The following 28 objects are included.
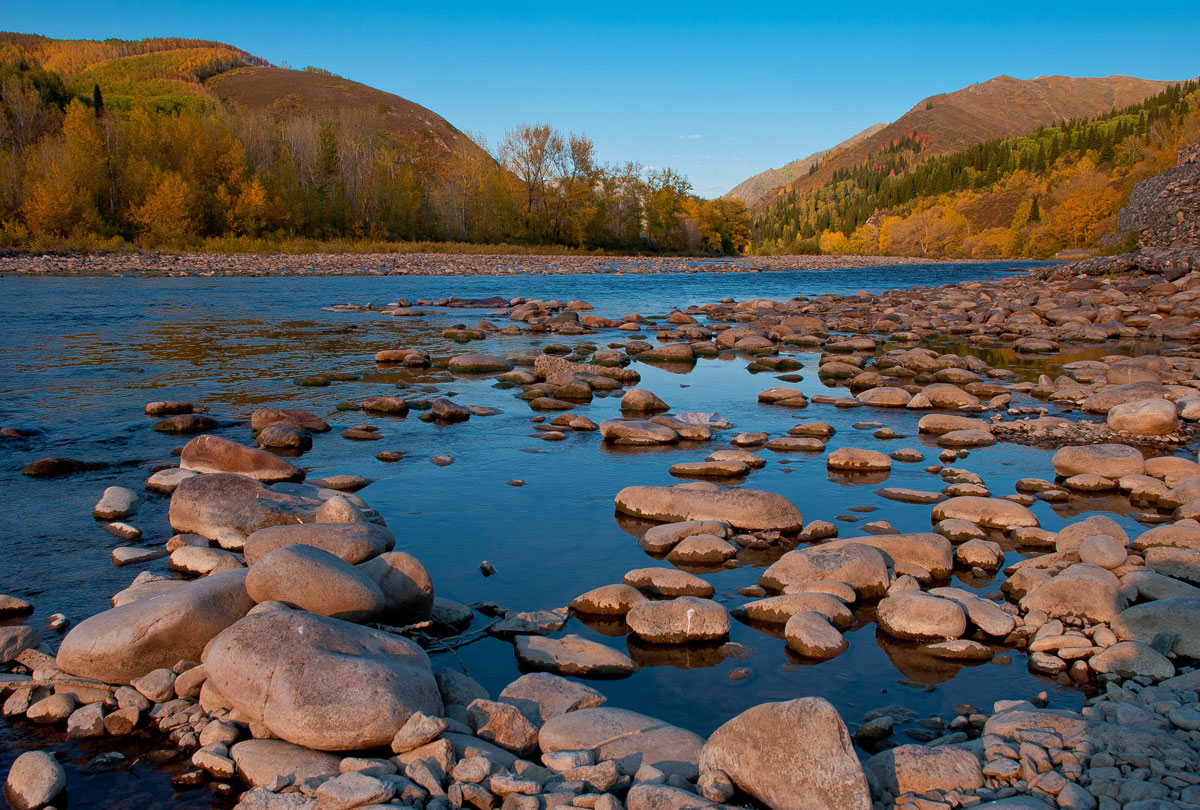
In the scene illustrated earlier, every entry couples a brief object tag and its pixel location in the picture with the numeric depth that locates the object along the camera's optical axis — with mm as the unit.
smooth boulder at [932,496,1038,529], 6344
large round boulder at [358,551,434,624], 4699
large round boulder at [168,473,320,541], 5934
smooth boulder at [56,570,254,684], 3895
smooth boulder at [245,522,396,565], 5023
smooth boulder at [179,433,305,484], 7336
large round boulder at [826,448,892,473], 8141
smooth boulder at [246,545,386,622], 4215
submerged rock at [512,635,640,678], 4309
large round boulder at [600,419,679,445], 9305
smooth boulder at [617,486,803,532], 6324
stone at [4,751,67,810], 3064
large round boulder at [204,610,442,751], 3369
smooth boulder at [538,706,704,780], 3271
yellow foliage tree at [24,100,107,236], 43156
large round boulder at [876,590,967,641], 4633
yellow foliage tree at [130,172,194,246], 46719
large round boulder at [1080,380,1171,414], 10242
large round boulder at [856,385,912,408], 11234
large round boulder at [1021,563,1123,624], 4605
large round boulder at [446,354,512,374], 14219
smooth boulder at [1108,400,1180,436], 8977
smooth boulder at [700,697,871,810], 2938
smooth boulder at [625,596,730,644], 4656
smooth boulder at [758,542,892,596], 5191
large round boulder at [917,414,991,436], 9562
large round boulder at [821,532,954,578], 5488
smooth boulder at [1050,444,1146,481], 7449
